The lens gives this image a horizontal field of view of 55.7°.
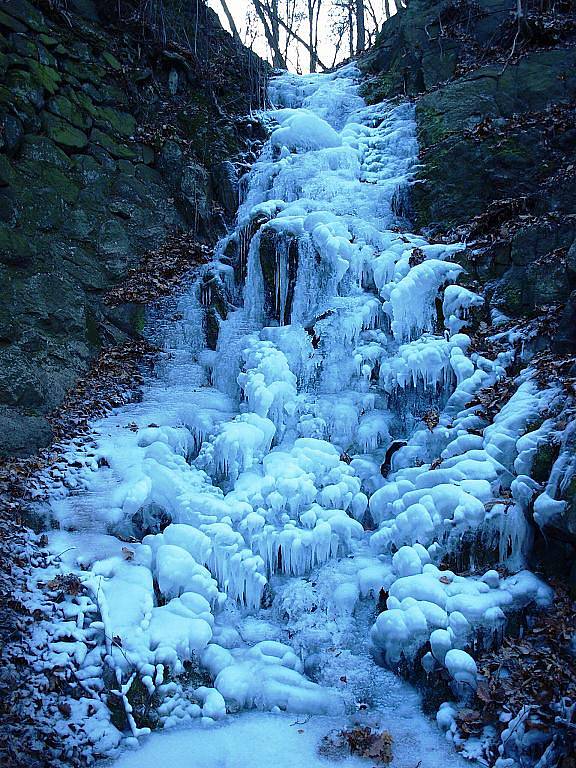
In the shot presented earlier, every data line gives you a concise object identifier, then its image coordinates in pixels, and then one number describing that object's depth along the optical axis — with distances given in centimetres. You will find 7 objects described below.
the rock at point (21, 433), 628
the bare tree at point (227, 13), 2122
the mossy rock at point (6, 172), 786
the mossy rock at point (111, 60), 1076
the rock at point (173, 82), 1202
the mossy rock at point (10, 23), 886
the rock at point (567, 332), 560
